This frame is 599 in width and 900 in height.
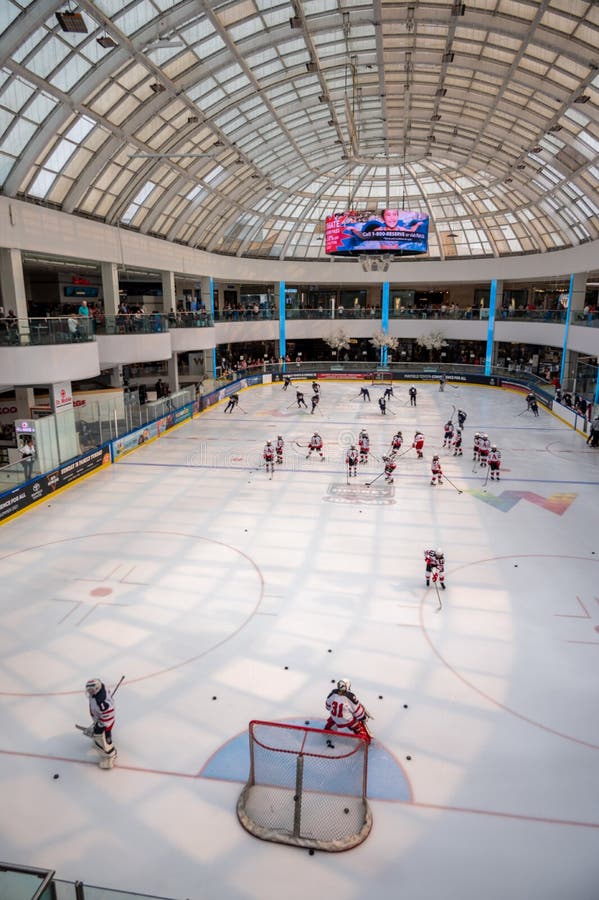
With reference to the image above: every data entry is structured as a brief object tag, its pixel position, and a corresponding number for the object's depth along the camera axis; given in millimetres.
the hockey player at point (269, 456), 20312
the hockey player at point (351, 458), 19234
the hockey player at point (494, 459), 19312
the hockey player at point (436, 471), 18891
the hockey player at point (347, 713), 7586
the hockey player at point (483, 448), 21250
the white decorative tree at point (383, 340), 45625
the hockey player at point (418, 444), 22217
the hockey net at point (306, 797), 6367
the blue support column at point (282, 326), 47756
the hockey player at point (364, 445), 21109
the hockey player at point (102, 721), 7371
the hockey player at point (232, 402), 31594
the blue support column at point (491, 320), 44938
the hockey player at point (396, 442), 21531
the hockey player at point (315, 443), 21859
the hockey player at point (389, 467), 18672
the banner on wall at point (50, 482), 16172
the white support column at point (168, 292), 34406
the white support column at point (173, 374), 34344
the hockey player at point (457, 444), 22844
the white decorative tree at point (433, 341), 46062
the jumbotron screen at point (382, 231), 26203
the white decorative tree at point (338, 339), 47000
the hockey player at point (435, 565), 11781
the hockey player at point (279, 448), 20844
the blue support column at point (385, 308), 48459
